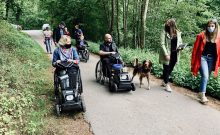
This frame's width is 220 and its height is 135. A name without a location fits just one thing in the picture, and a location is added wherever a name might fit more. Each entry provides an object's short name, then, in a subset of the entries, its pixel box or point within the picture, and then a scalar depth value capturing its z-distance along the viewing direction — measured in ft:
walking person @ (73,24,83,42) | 29.14
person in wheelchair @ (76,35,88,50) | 28.65
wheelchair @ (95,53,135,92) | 15.61
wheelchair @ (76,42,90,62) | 28.02
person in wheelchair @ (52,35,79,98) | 13.69
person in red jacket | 13.85
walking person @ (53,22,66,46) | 24.76
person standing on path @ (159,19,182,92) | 15.96
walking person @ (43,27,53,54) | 33.51
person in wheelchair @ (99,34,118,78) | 16.90
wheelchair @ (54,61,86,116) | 12.31
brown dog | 16.21
